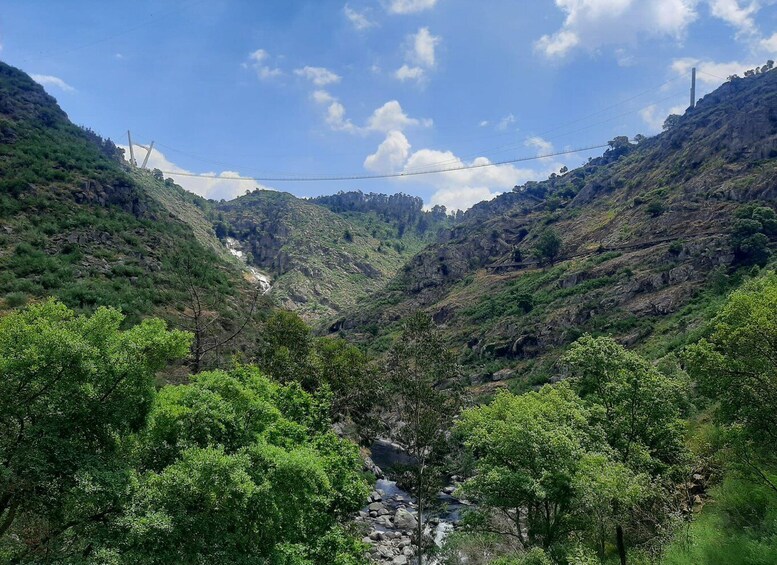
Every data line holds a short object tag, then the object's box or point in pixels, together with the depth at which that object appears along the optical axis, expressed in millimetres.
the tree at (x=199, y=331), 24697
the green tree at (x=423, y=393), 26781
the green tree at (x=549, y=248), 120125
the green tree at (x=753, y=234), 71375
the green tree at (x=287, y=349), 44156
